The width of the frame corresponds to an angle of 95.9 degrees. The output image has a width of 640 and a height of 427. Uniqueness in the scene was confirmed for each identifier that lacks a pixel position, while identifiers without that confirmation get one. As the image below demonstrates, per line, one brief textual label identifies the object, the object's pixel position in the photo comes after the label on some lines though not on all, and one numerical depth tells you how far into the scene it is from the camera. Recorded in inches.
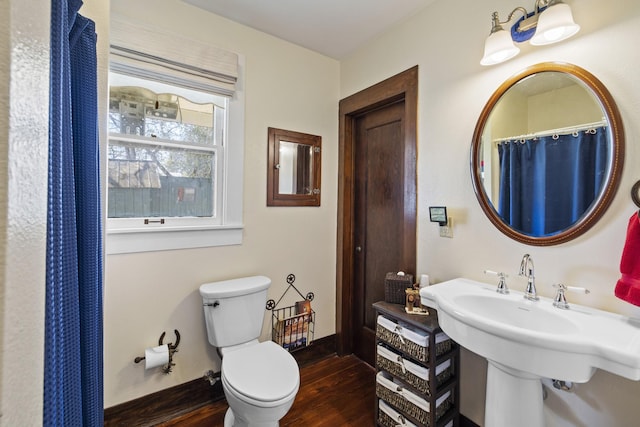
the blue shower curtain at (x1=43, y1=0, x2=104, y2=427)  20.8
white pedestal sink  34.6
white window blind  61.7
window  64.8
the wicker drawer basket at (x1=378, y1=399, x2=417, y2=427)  59.9
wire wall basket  84.7
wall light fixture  44.3
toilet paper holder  65.7
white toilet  51.6
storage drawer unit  56.1
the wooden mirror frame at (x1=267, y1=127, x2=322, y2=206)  84.2
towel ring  41.6
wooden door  75.8
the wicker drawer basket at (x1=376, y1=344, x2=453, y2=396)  56.4
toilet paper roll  63.6
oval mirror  45.4
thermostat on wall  65.2
